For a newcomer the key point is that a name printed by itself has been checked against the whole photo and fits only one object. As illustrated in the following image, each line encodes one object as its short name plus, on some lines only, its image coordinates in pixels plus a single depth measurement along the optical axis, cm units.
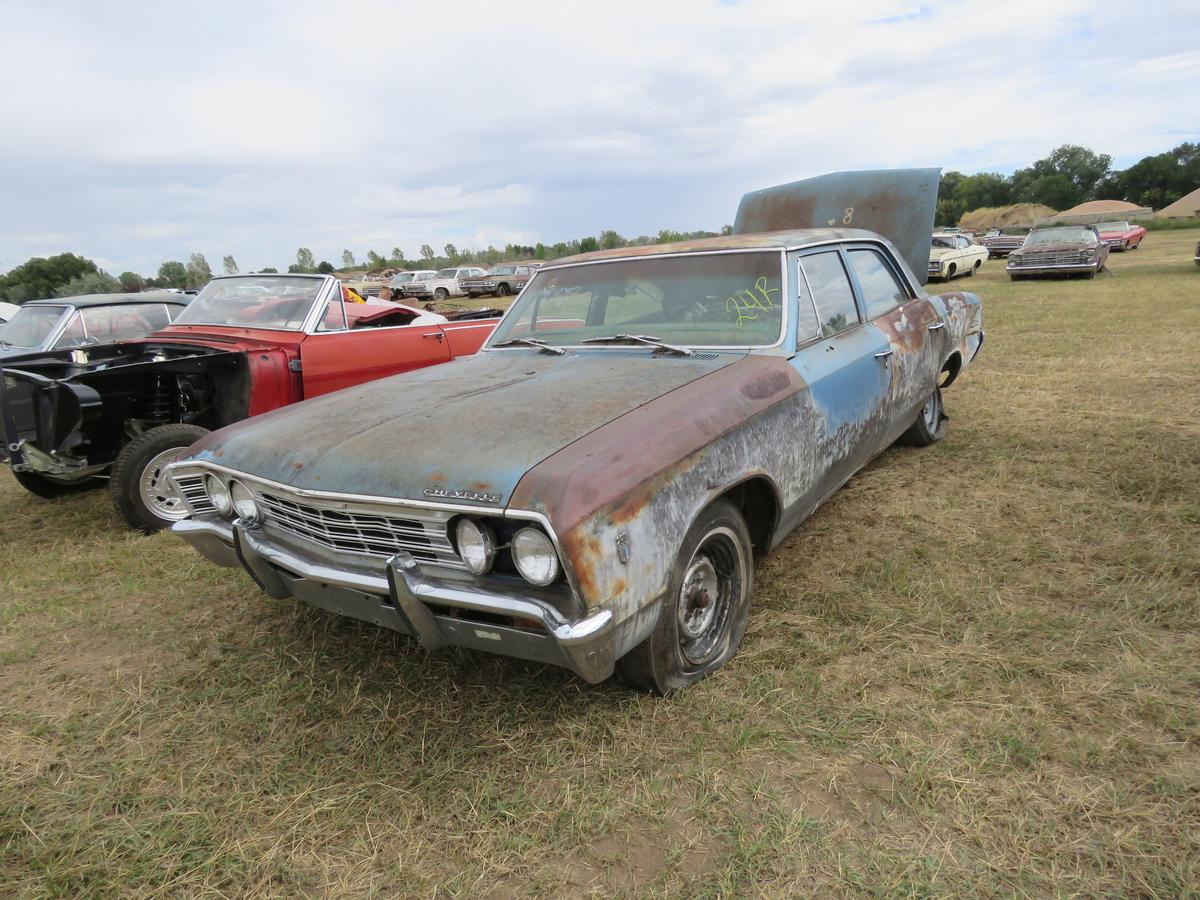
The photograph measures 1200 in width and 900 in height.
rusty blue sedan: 199
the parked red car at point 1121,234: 2505
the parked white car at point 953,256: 1930
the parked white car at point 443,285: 2731
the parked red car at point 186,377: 436
